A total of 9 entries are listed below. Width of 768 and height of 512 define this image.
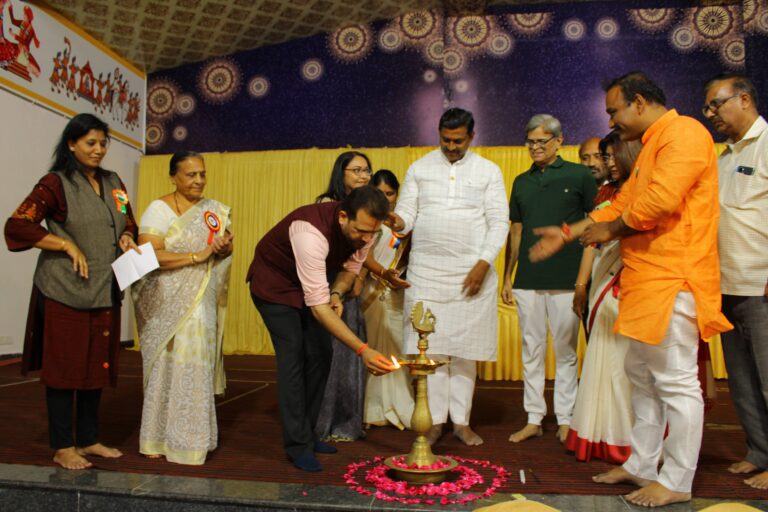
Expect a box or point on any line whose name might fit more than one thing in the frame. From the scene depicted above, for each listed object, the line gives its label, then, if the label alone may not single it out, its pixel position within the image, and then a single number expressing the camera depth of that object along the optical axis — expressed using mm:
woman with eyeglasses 3459
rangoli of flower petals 2387
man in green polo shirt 3482
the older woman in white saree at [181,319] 2943
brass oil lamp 2529
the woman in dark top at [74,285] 2789
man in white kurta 3324
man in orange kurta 2225
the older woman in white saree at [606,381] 2912
